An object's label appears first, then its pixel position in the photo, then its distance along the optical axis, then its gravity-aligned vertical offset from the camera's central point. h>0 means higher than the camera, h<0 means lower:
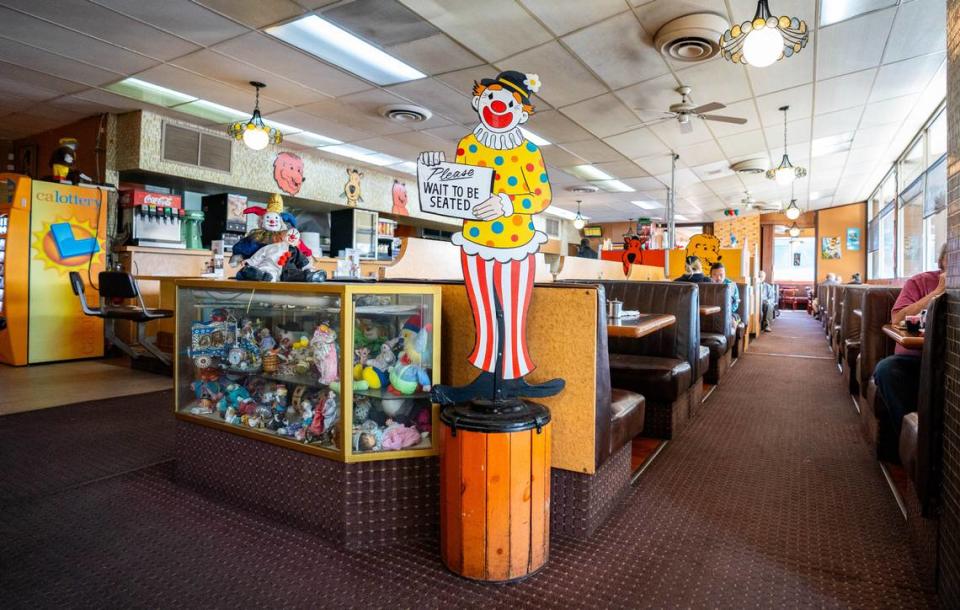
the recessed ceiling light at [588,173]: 9.17 +2.29
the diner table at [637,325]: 2.53 -0.11
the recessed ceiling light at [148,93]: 5.40 +2.13
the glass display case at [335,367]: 2.01 -0.27
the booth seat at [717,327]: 4.89 -0.22
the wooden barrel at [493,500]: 1.73 -0.65
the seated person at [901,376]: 2.60 -0.34
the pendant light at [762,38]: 3.51 +1.84
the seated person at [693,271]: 5.72 +0.35
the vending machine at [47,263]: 5.52 +0.35
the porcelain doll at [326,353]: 2.06 -0.21
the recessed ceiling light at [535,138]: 6.94 +2.19
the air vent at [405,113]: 5.98 +2.12
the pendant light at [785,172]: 7.55 +1.88
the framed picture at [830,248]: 14.60 +1.57
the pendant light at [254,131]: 5.57 +1.76
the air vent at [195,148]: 6.37 +1.85
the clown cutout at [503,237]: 1.84 +0.22
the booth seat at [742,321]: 6.69 -0.23
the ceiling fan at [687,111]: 5.40 +1.96
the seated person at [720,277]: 6.00 +0.31
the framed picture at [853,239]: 14.34 +1.77
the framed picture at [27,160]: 7.15 +1.83
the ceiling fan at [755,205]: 12.85 +2.54
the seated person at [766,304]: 10.34 +0.01
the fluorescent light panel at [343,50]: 4.20 +2.12
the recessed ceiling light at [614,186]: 10.47 +2.34
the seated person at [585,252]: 10.64 +1.00
